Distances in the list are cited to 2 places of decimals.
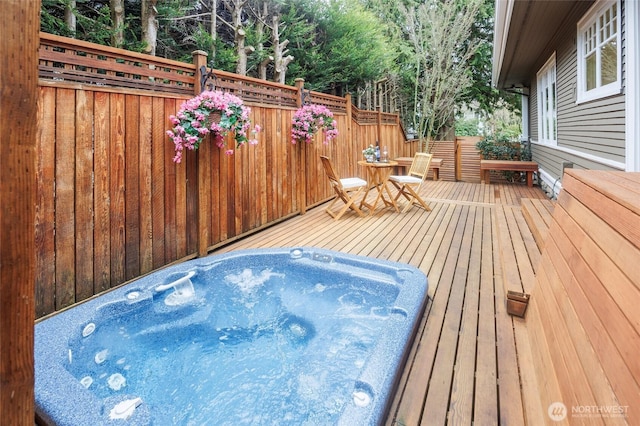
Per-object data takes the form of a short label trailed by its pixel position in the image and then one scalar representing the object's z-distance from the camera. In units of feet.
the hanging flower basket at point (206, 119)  10.10
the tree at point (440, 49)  32.99
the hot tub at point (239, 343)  5.00
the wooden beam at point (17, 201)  2.31
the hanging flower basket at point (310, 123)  16.24
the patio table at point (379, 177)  17.13
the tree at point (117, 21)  14.87
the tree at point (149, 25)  15.26
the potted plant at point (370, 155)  18.42
